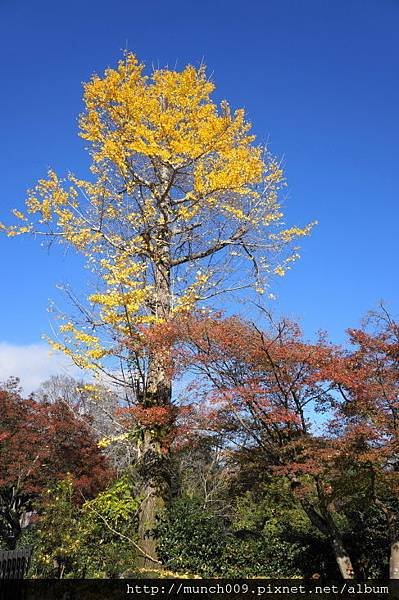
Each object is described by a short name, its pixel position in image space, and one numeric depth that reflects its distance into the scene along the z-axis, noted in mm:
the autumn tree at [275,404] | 6852
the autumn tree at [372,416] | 6406
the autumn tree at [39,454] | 13234
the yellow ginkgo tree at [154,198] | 9305
